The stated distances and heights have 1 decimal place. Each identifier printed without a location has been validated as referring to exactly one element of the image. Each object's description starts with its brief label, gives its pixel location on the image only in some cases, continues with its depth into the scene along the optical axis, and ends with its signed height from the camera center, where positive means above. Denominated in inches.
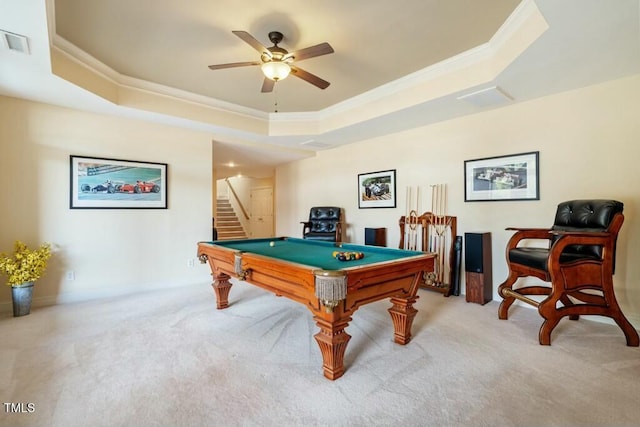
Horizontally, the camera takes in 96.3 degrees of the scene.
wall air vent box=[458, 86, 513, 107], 116.8 +49.4
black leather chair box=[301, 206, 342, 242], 197.6 -9.0
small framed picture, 183.8 +15.3
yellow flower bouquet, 114.5 -21.1
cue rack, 148.5 -13.0
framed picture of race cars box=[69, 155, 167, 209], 137.6 +14.6
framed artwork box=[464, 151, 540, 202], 128.0 +16.4
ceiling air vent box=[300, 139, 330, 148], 201.9 +49.5
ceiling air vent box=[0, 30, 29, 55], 78.4 +48.8
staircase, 356.2 -13.1
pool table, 68.3 -18.3
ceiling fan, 87.2 +49.5
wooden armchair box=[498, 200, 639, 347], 88.7 -17.7
